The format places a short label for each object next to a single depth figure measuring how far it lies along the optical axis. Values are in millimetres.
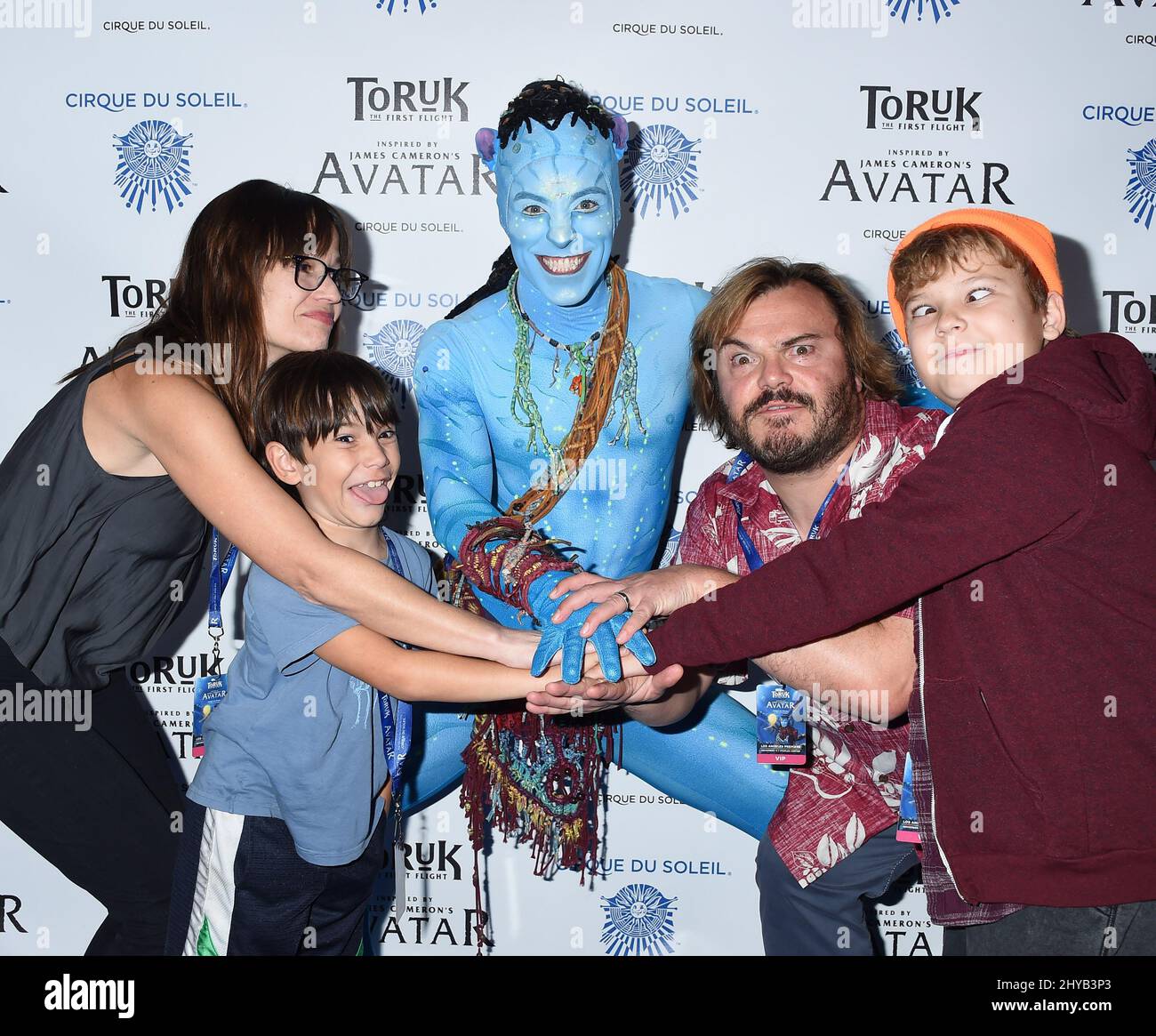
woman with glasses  1859
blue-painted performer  2119
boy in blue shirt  1849
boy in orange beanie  1386
